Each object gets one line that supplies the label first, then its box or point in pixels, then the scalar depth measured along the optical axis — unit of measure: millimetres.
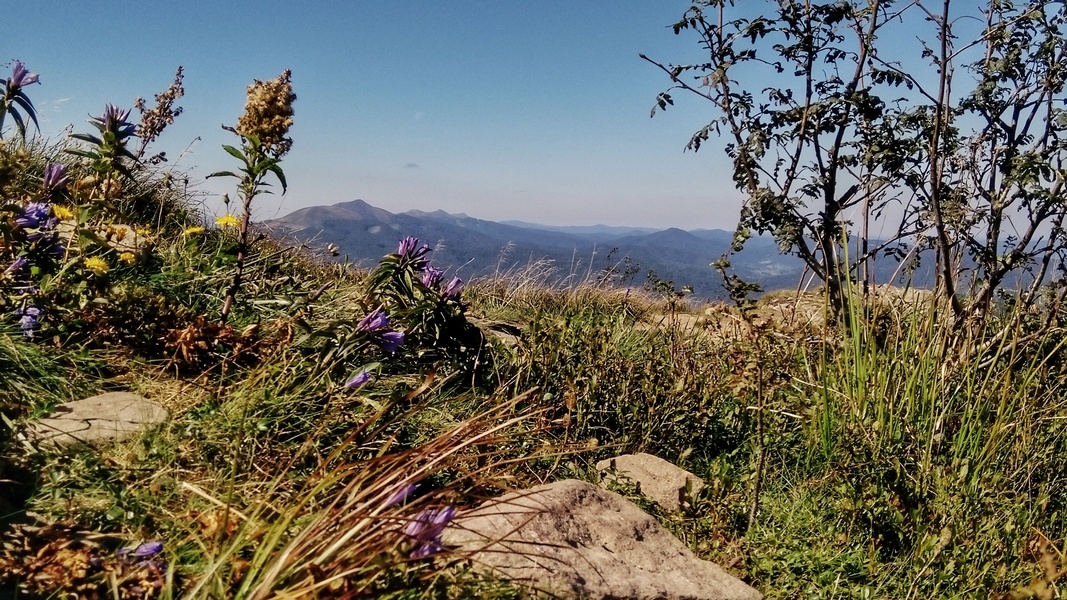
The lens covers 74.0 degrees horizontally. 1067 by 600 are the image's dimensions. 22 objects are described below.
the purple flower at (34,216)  2967
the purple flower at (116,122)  2969
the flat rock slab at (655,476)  3227
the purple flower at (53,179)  3180
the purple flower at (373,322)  3121
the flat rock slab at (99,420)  2375
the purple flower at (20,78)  2570
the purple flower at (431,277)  3648
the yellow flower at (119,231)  3716
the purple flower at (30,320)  2951
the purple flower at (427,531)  1744
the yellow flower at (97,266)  3240
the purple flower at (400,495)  1774
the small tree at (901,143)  4785
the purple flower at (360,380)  2799
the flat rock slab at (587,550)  2049
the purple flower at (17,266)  3000
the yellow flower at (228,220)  4625
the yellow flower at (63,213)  3798
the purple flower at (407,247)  3562
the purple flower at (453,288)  3631
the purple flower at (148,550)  1702
